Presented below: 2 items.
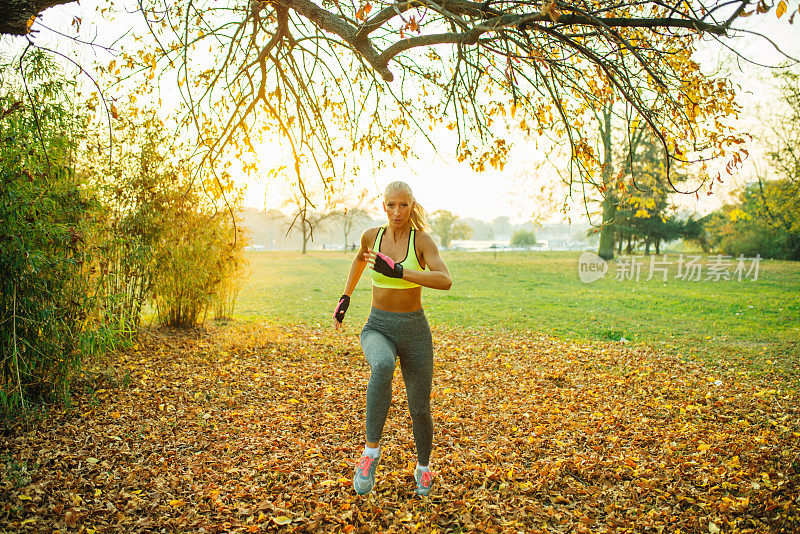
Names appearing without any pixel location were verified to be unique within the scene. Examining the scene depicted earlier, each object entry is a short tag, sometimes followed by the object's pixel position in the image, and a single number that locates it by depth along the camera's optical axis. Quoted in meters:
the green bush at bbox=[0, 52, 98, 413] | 3.34
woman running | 2.55
